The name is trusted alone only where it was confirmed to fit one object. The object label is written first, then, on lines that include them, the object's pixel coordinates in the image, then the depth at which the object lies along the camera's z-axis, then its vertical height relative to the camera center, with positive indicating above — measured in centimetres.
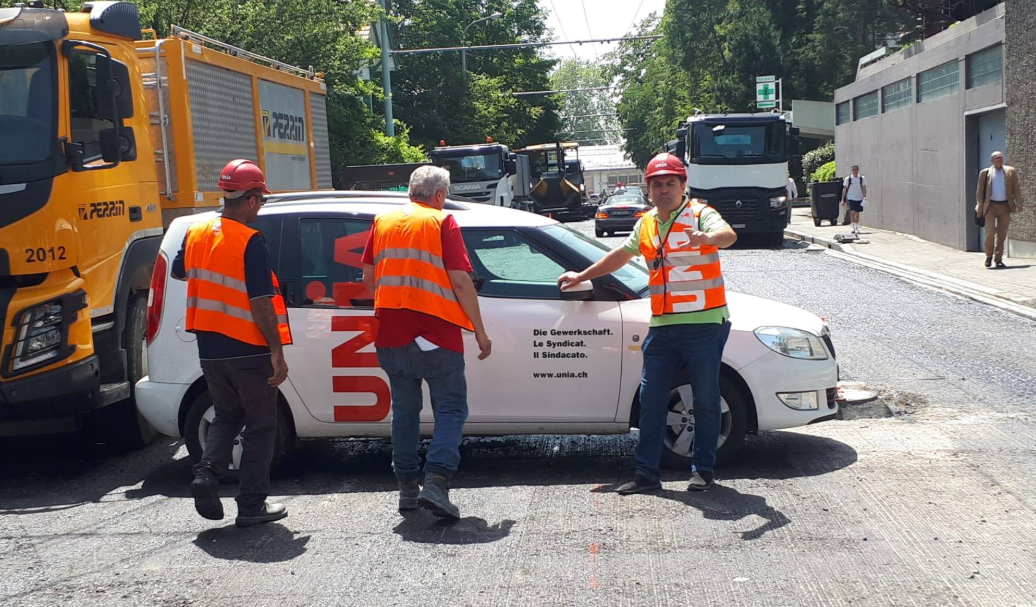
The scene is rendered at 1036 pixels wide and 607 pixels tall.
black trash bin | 3137 -114
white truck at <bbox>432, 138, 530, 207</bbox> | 3372 +25
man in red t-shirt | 533 -64
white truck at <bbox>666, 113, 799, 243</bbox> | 2405 -6
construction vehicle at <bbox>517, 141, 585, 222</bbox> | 4894 -39
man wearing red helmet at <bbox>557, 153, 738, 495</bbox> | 568 -77
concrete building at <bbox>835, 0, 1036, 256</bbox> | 1878 +58
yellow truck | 656 -13
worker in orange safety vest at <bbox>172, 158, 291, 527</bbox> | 535 -66
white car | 627 -100
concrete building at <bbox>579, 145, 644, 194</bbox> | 11544 +61
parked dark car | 3250 -133
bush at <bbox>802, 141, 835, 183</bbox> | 4552 +4
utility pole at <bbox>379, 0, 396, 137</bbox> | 3219 +316
